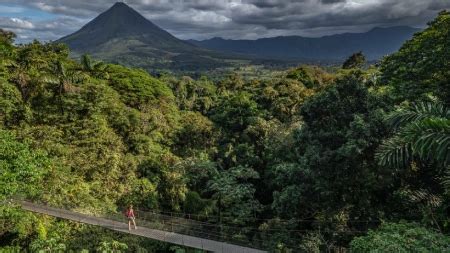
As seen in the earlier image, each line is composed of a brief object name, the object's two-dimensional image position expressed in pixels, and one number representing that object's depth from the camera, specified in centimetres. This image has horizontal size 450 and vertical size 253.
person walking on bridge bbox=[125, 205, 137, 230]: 1217
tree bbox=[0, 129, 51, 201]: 998
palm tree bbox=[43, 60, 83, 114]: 1677
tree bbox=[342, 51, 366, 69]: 4225
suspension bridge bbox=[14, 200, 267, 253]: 1167
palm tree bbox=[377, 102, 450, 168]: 618
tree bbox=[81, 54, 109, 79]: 2358
